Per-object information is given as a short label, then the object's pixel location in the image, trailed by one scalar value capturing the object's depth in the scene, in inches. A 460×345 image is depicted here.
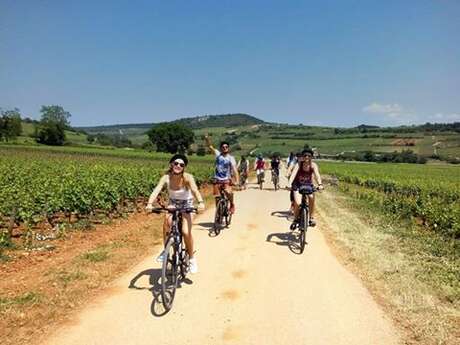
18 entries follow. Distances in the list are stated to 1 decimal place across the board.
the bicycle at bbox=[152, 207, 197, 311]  255.4
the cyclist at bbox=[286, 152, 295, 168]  945.7
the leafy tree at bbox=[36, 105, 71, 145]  4035.4
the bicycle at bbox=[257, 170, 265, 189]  1150.0
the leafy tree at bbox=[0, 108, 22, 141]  3905.0
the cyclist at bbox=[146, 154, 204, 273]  295.7
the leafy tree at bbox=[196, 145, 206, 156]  3909.9
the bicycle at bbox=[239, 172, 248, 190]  1159.3
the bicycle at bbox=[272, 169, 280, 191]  1119.6
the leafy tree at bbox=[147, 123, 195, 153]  4744.1
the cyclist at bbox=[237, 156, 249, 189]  1147.3
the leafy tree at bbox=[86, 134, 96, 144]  4839.3
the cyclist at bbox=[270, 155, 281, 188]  1087.6
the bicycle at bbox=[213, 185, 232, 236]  493.8
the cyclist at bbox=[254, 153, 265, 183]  1159.0
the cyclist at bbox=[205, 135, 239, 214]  519.5
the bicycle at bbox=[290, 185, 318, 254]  413.4
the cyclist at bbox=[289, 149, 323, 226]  442.7
